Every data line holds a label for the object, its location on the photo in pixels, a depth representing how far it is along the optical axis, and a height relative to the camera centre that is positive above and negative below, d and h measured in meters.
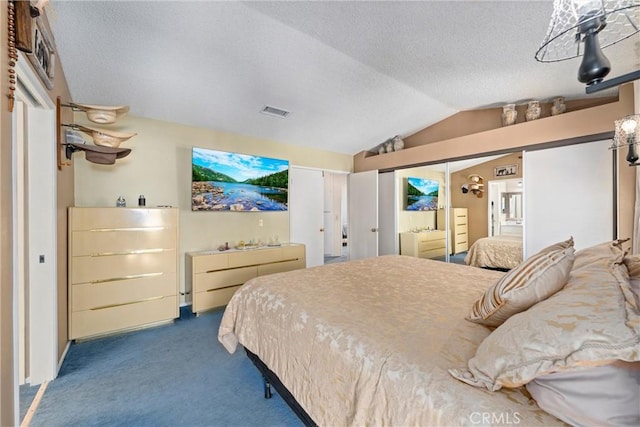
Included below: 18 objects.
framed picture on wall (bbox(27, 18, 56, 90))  1.59 +1.05
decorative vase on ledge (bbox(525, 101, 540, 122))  3.37 +1.28
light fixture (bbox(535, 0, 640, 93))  0.79 +0.54
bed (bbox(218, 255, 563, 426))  0.82 -0.54
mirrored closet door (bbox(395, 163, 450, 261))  4.28 +0.04
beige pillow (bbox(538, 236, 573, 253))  1.43 -0.18
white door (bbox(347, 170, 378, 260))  5.11 -0.02
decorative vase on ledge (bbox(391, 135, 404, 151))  4.87 +1.27
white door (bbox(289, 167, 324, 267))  4.79 +0.06
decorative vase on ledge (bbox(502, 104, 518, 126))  3.55 +1.30
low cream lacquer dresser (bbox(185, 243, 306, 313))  3.34 -0.74
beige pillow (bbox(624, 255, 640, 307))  0.98 -0.28
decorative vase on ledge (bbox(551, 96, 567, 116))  3.24 +1.28
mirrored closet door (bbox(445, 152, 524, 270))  3.49 +0.03
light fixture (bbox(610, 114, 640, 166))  1.83 +0.55
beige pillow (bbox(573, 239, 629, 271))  1.34 -0.22
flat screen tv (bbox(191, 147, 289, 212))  3.66 +0.48
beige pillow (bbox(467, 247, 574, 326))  1.06 -0.29
